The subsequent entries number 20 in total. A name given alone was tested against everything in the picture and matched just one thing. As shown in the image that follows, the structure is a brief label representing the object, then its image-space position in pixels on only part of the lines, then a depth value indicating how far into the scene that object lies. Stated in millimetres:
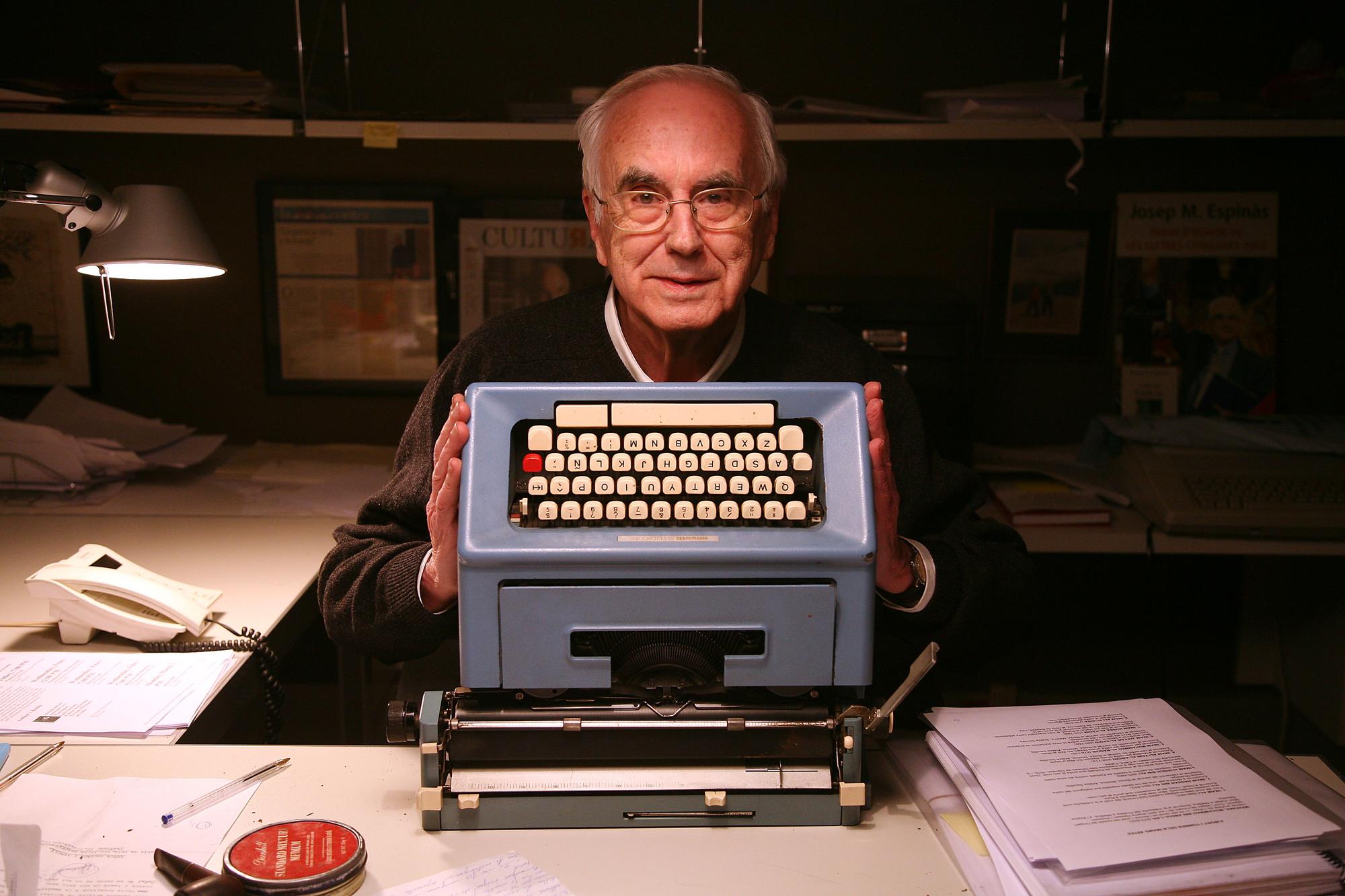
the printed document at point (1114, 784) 846
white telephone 1350
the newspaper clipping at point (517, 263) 2385
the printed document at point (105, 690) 1130
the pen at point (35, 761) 1007
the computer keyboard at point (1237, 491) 1899
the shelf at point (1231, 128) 1959
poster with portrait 2336
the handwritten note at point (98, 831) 843
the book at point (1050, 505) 1939
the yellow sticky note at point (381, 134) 1989
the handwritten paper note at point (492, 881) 856
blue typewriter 923
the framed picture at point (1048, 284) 2363
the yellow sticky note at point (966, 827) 910
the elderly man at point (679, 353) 1200
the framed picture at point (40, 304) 2383
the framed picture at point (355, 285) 2385
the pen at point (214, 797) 952
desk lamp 1377
